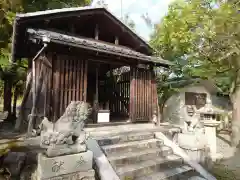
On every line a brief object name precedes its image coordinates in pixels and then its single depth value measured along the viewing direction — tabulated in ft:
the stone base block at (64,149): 13.98
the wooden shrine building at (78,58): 22.95
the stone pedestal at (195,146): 23.48
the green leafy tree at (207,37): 37.17
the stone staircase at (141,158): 17.79
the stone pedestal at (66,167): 13.66
